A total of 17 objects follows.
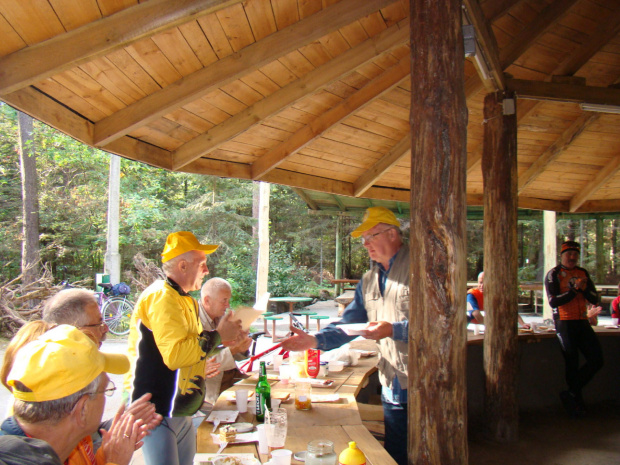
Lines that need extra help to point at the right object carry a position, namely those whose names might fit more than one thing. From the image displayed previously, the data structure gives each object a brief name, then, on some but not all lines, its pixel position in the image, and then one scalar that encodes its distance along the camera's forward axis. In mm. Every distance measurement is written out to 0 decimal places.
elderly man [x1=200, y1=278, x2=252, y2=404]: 4188
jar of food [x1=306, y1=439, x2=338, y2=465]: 2225
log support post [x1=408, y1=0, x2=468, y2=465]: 2723
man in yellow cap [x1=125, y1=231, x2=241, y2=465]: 2746
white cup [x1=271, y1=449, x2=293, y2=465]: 2285
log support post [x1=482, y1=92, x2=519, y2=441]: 5074
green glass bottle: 3029
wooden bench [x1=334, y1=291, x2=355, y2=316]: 14297
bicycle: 12746
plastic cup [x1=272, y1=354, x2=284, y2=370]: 4343
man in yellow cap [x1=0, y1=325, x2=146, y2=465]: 1683
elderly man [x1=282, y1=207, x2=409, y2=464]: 3273
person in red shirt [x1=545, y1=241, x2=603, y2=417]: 6152
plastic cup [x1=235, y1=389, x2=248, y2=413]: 3154
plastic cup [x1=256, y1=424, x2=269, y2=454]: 2500
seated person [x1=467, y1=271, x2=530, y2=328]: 6653
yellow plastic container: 2023
